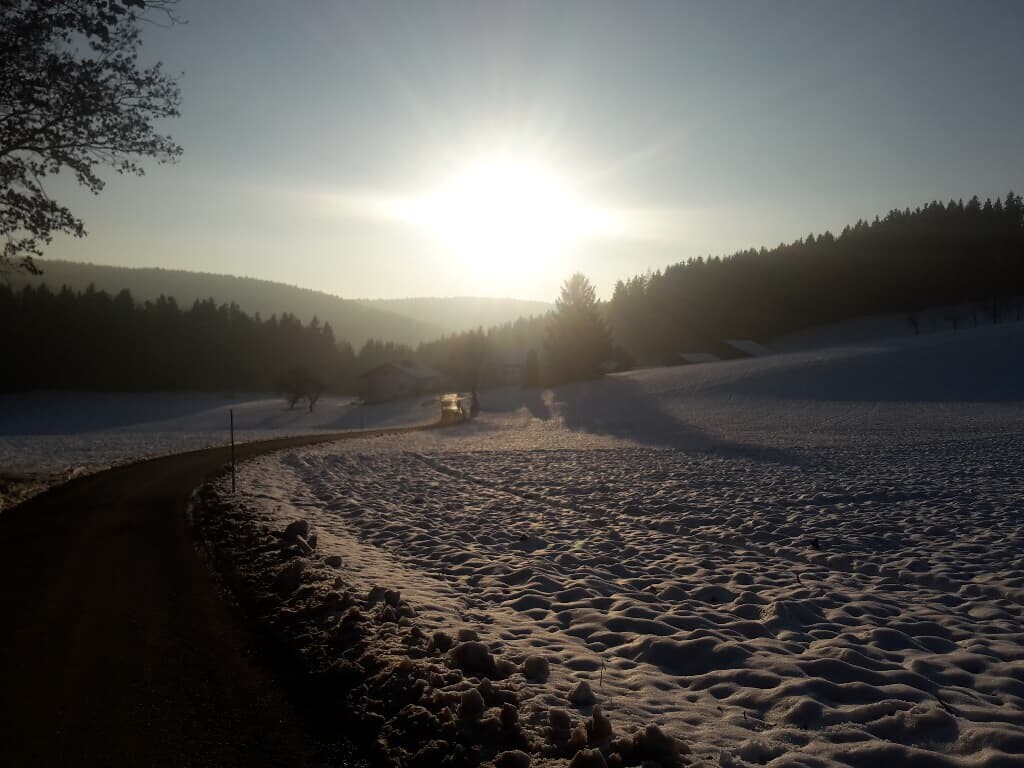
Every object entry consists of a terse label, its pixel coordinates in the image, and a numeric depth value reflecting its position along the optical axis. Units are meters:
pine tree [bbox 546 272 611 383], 68.50
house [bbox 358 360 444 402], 88.88
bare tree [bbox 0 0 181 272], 12.17
